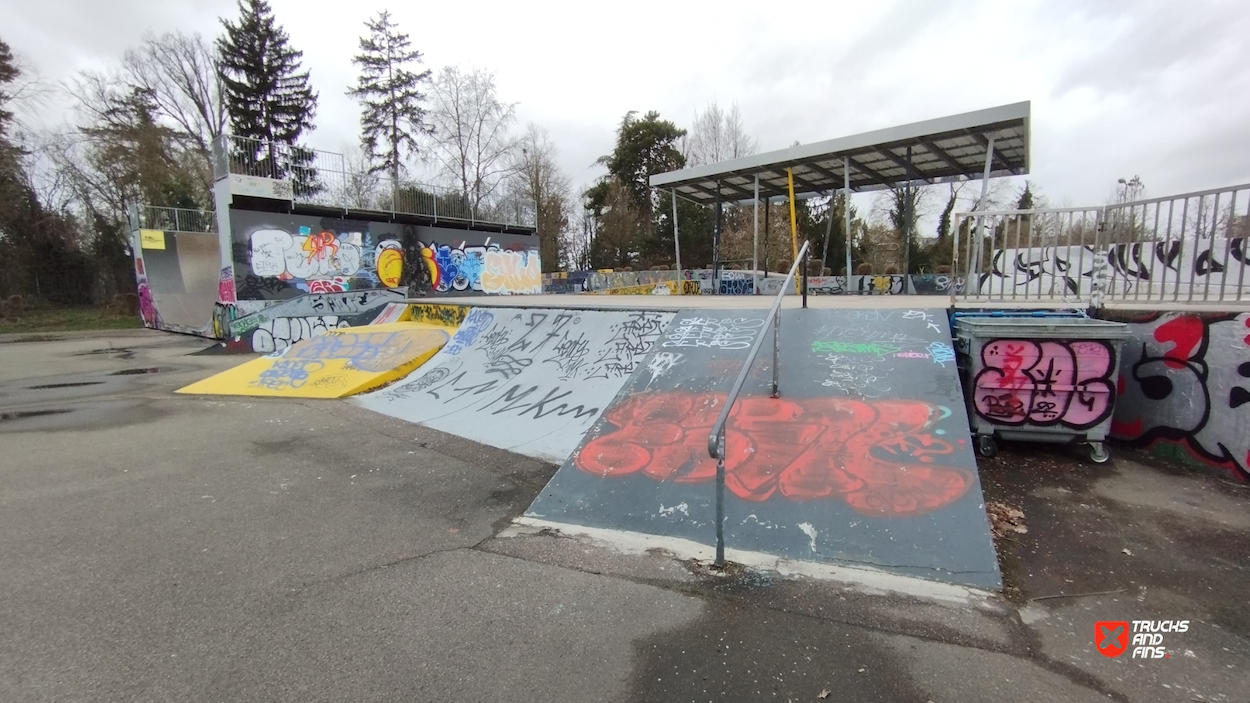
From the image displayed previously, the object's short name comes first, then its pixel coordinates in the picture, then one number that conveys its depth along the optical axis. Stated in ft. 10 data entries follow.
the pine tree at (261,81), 99.35
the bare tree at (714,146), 124.06
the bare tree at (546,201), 126.72
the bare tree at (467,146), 104.88
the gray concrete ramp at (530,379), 22.43
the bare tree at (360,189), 61.93
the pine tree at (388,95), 104.83
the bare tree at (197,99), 97.50
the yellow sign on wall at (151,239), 71.20
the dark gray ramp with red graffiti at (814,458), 12.07
